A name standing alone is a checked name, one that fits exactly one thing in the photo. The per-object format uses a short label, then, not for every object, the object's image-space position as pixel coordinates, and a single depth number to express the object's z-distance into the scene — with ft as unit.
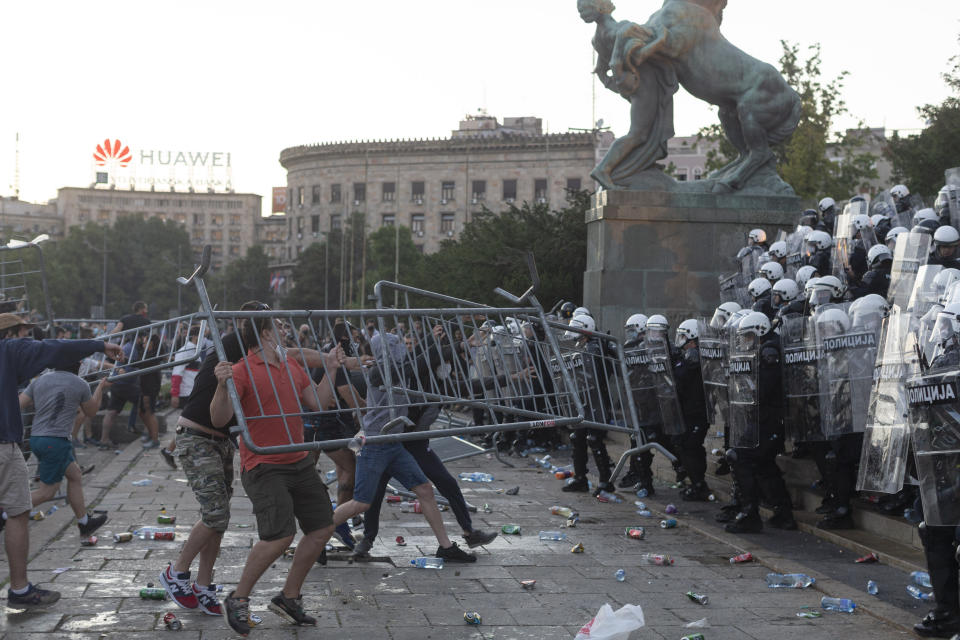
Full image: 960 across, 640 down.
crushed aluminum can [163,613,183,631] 19.65
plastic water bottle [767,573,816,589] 23.08
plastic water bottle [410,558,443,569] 25.39
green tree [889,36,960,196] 95.25
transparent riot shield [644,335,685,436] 33.42
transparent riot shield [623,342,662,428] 34.06
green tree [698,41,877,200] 97.76
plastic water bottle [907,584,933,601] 21.56
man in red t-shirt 19.47
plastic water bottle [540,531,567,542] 29.04
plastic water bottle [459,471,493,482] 42.01
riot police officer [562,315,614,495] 31.89
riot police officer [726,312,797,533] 28.86
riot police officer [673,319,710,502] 33.88
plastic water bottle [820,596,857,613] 21.09
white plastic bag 17.75
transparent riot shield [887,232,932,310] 28.62
